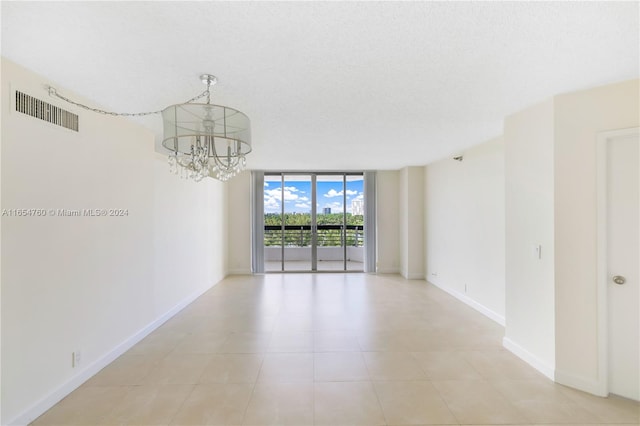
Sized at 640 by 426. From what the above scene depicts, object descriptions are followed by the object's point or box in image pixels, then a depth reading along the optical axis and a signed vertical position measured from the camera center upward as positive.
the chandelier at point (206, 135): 1.86 +0.55
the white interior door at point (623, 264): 2.16 -0.39
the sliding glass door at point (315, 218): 7.04 -0.08
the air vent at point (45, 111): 1.92 +0.76
